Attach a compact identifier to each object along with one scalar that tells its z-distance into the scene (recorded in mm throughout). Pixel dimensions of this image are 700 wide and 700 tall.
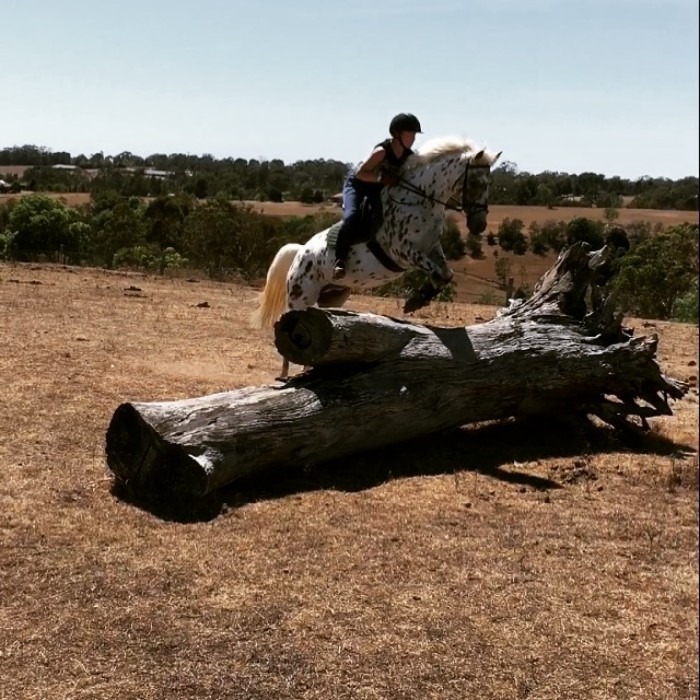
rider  6397
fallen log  4953
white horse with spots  6523
